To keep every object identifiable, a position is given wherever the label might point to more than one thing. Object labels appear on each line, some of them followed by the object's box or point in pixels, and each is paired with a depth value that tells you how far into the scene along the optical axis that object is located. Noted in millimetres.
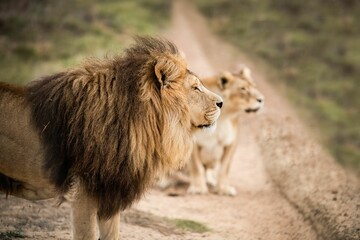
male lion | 9437
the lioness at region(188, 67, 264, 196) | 17125
